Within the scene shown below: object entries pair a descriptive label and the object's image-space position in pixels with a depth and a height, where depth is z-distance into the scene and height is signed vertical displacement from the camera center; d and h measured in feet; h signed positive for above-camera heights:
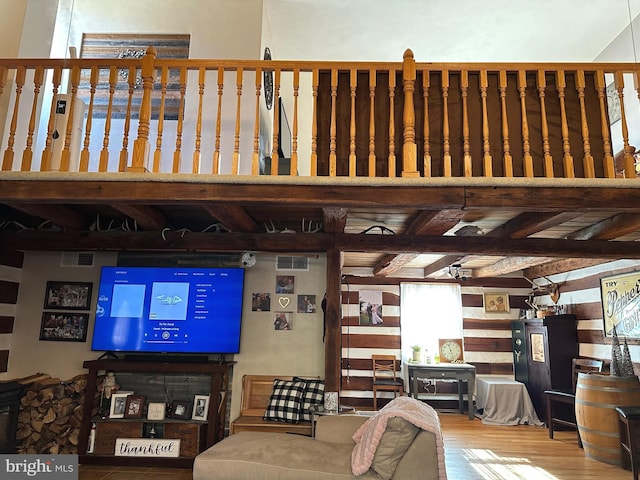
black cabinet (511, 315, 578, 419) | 19.76 -0.88
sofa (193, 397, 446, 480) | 8.87 -2.68
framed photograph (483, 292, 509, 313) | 24.82 +1.62
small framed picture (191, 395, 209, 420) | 13.64 -2.49
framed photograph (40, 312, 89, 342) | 14.64 -0.11
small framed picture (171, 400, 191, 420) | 13.69 -2.58
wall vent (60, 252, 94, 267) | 15.23 +2.14
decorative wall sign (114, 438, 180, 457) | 13.17 -3.60
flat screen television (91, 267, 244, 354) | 13.97 +0.49
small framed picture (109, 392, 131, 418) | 13.64 -2.45
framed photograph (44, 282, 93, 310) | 14.88 +0.91
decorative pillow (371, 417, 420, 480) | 8.87 -2.26
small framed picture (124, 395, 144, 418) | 13.61 -2.50
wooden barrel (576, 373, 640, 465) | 14.61 -2.48
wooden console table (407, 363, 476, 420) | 22.27 -2.05
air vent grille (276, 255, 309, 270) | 14.94 +2.16
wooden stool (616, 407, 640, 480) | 12.36 -2.69
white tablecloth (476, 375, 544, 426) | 21.08 -3.44
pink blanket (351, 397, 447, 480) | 8.86 -2.04
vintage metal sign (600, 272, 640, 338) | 16.16 +1.18
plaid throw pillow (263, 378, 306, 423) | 13.24 -2.22
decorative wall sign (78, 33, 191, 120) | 15.71 +9.84
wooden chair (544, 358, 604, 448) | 17.34 -2.49
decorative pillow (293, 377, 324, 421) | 13.28 -2.02
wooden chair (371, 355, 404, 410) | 22.95 -2.44
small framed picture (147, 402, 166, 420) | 13.56 -2.59
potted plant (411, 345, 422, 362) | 23.36 -1.13
